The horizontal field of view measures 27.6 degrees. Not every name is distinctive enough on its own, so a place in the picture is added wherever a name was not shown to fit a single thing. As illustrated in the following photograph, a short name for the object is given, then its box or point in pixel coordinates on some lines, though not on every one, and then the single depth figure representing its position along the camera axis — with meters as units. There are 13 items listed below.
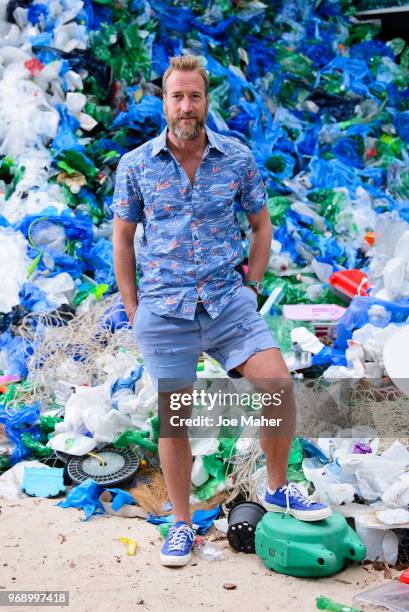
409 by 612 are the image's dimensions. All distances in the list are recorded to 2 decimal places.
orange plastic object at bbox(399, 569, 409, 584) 3.09
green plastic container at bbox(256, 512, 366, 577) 3.08
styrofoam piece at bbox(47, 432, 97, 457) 4.13
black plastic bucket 3.34
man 3.09
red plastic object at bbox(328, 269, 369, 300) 5.57
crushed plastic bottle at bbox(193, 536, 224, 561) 3.33
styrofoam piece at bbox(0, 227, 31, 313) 5.20
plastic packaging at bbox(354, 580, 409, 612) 2.91
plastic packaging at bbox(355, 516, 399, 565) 3.27
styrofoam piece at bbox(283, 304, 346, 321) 5.45
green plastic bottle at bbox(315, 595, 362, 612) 2.89
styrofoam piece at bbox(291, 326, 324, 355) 5.06
